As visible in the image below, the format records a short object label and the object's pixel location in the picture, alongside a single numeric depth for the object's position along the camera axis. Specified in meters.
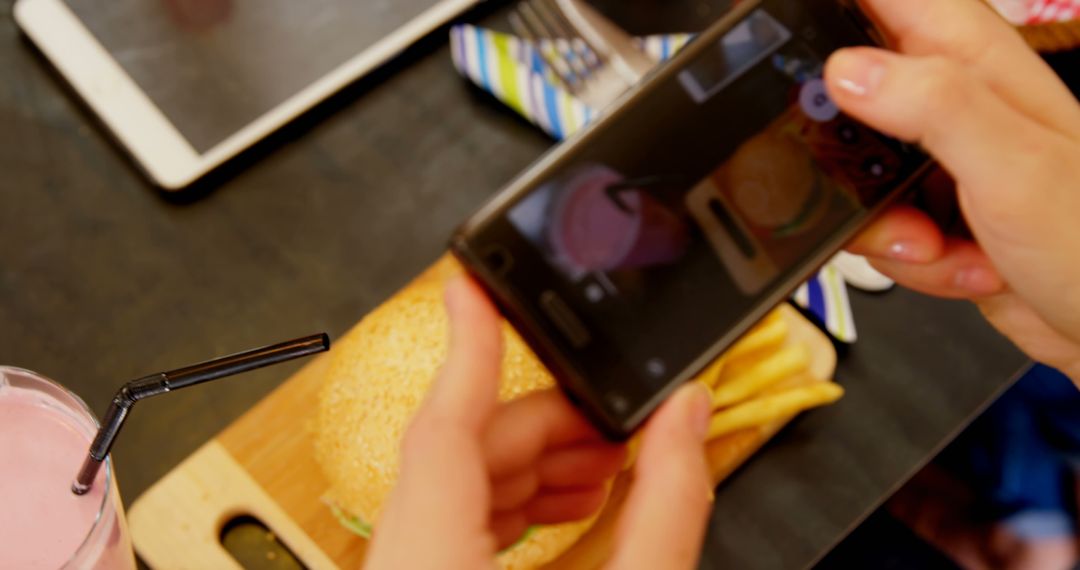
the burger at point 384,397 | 0.84
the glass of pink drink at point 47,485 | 0.68
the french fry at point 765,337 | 0.93
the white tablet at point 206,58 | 1.05
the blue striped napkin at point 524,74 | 1.04
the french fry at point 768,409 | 0.89
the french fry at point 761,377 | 0.90
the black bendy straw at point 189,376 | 0.62
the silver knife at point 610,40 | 1.06
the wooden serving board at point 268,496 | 0.87
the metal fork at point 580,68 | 1.06
